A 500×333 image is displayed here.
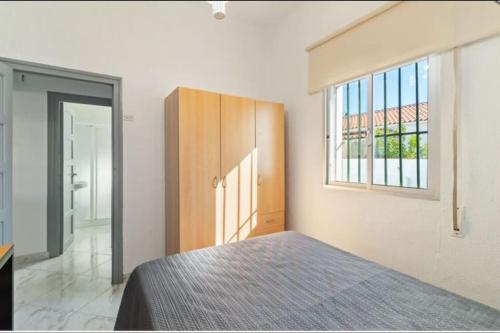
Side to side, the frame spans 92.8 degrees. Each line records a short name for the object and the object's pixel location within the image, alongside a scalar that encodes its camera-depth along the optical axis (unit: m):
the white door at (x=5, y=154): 1.74
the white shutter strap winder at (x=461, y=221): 1.33
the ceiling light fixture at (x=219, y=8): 1.08
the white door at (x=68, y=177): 2.97
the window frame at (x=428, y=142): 1.46
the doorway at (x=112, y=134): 1.78
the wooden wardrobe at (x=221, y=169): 2.00
